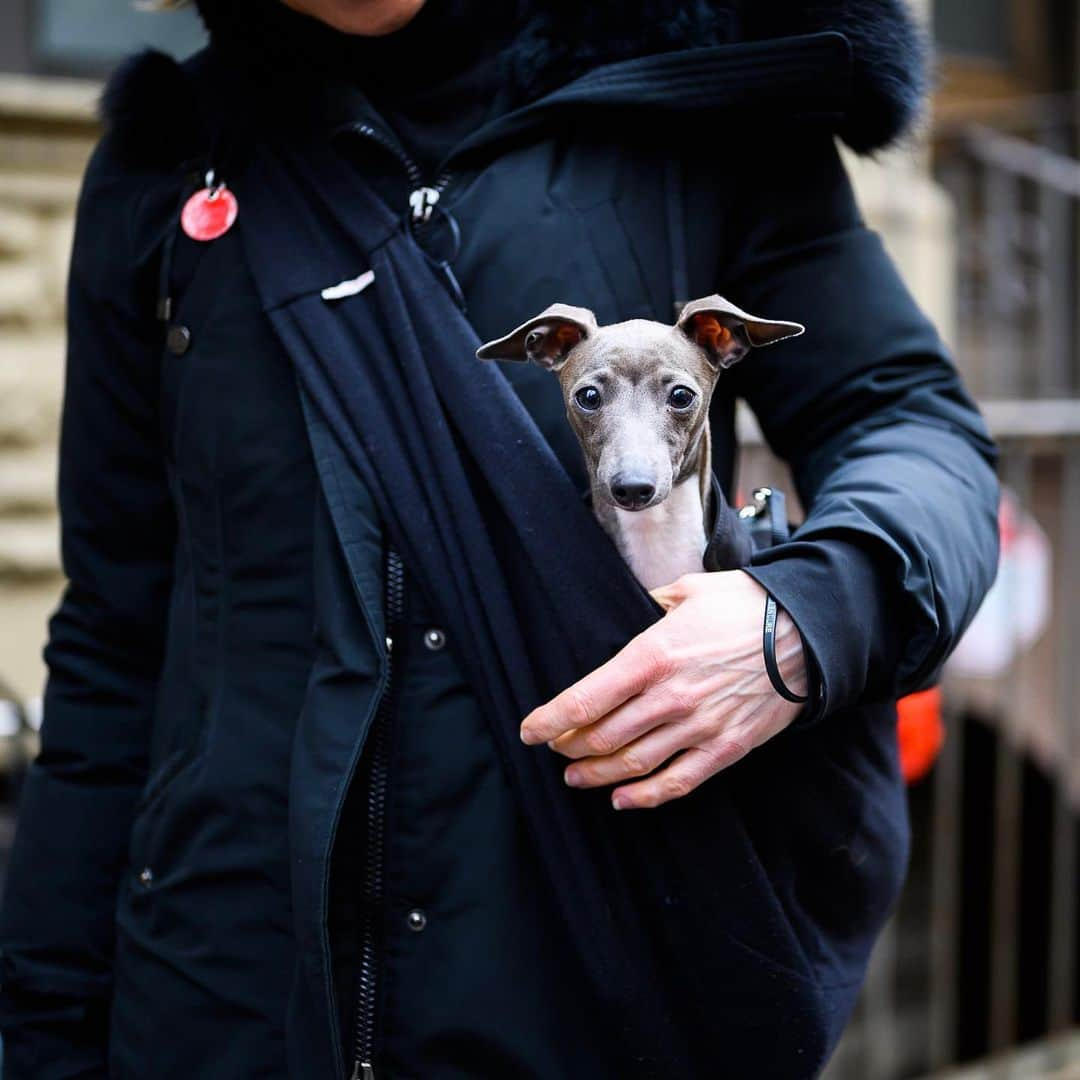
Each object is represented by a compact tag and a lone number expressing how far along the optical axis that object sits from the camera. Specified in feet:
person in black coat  4.61
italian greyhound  4.18
